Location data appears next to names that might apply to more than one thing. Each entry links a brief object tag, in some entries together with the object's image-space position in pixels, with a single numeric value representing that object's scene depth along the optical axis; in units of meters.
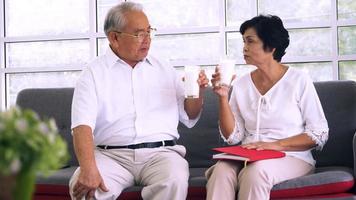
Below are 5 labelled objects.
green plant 0.94
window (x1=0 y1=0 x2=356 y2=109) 4.01
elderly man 2.68
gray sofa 2.55
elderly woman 2.66
